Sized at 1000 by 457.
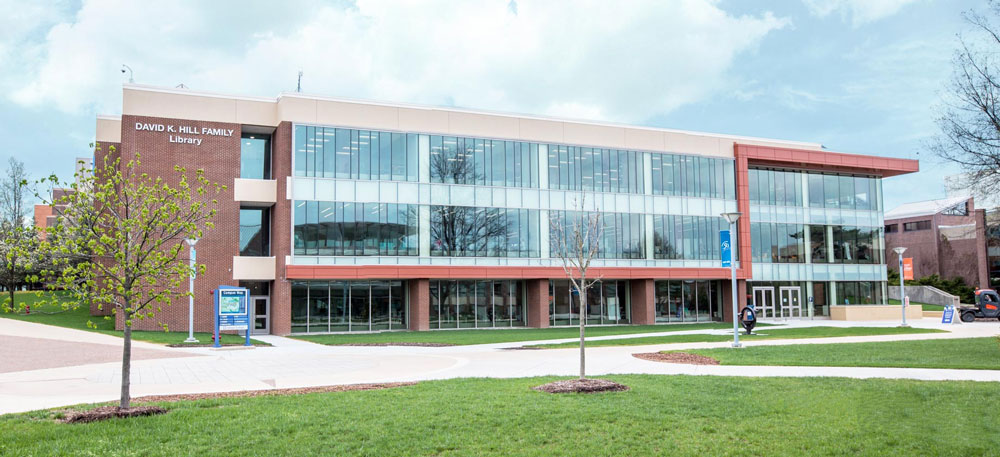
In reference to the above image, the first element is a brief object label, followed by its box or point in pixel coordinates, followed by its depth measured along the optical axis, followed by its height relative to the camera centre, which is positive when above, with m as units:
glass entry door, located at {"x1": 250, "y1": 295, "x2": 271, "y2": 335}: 37.28 -1.80
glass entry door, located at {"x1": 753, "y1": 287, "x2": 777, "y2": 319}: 46.16 -1.73
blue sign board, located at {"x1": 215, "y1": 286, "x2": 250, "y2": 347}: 26.92 -1.04
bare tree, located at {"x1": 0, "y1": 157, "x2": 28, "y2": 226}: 55.12 +6.67
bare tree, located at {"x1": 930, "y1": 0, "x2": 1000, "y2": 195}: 19.33 +3.63
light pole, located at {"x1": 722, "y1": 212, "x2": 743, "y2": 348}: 23.53 +0.89
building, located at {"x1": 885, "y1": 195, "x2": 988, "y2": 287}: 74.25 +3.29
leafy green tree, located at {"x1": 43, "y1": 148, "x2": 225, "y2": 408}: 9.97 +0.57
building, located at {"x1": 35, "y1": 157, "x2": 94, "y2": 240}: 104.12 +10.11
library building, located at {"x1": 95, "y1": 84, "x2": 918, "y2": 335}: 35.69 +3.63
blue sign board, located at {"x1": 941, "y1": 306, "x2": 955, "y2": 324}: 39.22 -2.28
